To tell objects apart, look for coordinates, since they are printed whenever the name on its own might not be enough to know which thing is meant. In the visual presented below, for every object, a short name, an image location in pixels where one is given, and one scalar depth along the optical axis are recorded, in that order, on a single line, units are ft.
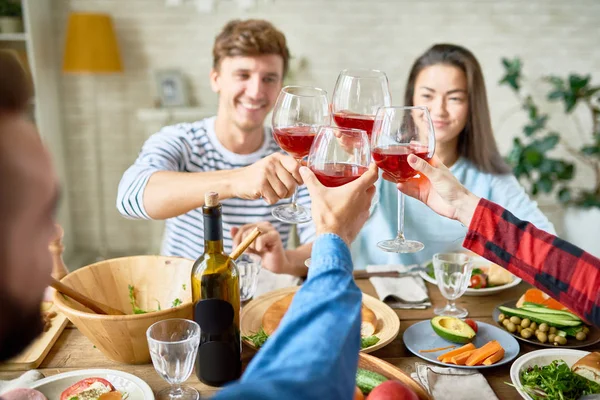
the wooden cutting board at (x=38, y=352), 4.27
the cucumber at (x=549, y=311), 4.86
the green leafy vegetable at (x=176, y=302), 4.58
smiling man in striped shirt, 7.07
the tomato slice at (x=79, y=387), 3.85
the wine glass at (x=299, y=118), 4.45
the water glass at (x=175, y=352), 3.65
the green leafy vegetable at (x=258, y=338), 4.41
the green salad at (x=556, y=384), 3.84
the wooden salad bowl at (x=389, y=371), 3.60
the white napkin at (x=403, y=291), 5.45
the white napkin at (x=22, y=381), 3.96
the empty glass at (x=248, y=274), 5.22
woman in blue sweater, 7.98
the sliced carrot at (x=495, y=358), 4.29
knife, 6.16
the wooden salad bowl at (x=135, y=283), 4.76
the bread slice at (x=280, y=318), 4.73
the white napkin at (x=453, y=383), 3.89
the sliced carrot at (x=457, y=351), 4.38
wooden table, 4.07
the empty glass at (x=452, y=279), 5.15
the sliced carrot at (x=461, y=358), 4.31
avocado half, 4.63
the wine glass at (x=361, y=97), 4.55
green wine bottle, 3.92
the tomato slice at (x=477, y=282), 5.77
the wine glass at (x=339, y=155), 3.96
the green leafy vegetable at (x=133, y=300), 4.88
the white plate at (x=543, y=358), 4.19
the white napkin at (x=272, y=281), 5.94
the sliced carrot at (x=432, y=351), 4.50
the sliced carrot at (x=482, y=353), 4.29
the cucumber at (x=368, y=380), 3.67
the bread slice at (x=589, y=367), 4.09
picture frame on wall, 13.70
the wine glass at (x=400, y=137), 4.10
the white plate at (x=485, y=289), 5.69
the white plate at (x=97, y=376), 3.90
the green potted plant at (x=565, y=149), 12.77
